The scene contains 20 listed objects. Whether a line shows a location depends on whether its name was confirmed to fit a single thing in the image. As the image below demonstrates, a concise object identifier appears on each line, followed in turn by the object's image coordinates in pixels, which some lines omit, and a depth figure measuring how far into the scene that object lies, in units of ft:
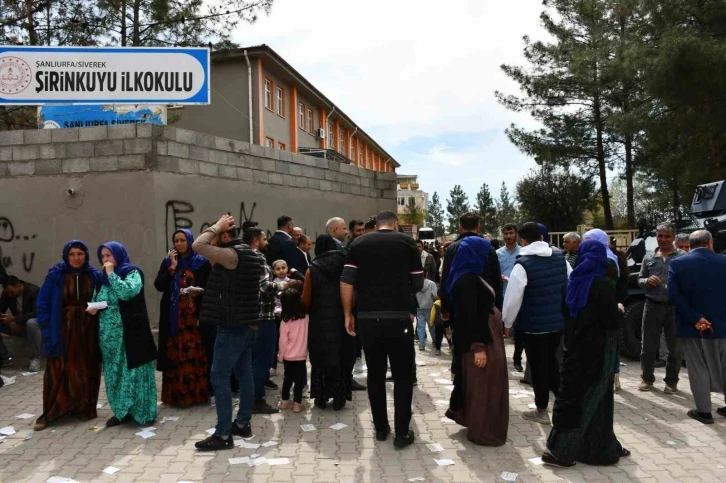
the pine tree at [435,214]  280.31
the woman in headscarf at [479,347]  14.48
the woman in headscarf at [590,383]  13.34
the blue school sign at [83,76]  28.32
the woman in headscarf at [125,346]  16.49
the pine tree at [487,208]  190.70
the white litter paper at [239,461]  13.75
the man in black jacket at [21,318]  23.90
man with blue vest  16.19
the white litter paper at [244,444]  14.85
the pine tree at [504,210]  166.06
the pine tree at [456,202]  253.24
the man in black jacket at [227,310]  14.37
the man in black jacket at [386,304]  14.49
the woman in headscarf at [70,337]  16.67
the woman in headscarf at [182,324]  18.31
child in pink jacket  18.06
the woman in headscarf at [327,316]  17.67
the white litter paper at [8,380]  22.04
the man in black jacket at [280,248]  21.53
